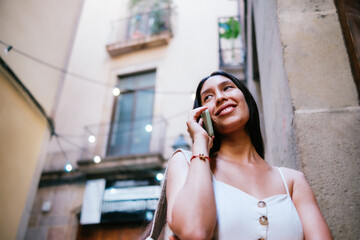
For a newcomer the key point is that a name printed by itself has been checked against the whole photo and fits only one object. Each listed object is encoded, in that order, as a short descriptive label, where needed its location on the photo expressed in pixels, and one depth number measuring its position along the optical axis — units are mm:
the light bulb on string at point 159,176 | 9555
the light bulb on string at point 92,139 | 10602
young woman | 1084
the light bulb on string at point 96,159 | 10062
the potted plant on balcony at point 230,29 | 9094
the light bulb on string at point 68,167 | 10289
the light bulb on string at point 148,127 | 10070
